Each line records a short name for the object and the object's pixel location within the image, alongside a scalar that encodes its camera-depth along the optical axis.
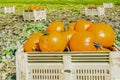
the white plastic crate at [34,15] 14.20
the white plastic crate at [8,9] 18.37
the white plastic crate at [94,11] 16.05
